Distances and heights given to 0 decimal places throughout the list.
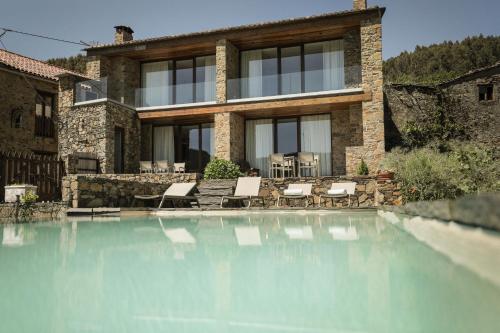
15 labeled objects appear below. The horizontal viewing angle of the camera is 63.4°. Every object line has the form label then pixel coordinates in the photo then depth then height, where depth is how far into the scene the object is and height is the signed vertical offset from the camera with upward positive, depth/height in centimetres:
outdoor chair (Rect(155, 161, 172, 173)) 1503 +54
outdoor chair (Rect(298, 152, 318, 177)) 1437 +63
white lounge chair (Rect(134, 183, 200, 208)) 1042 -36
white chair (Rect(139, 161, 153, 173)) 1507 +54
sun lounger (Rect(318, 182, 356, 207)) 1096 -29
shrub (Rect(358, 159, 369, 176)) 1311 +35
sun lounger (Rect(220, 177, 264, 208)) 1098 -25
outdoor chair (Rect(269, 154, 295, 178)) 1432 +57
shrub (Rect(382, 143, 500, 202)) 978 +9
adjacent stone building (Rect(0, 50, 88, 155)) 1738 +344
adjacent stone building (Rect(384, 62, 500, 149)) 1700 +329
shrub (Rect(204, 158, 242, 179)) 1364 +35
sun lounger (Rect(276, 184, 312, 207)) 1125 -31
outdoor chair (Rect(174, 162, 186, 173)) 1470 +49
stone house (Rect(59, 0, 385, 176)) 1455 +323
